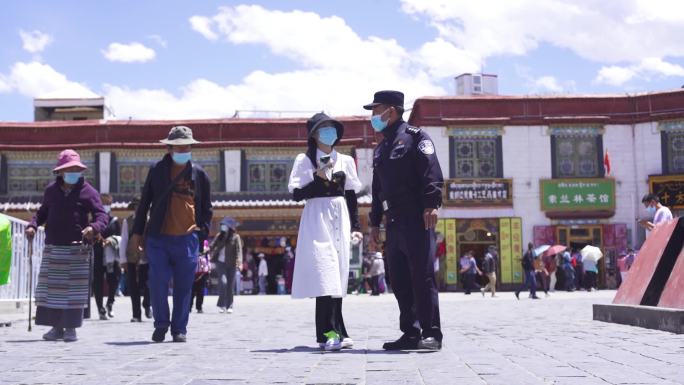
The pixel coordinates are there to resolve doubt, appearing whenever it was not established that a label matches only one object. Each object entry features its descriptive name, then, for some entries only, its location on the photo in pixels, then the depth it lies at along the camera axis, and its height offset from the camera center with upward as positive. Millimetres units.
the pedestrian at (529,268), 24078 -427
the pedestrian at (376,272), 27734 -534
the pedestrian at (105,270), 12000 -162
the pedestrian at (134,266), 12127 -104
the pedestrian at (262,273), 31000 -567
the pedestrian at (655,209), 11875 +554
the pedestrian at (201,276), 14438 -309
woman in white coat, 6852 +247
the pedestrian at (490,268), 26138 -444
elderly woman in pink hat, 8172 +144
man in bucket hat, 7812 +285
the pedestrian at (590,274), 30467 -774
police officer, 6582 +295
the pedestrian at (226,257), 15414 +3
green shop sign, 33125 +2101
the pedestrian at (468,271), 28828 -576
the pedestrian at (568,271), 30625 -665
